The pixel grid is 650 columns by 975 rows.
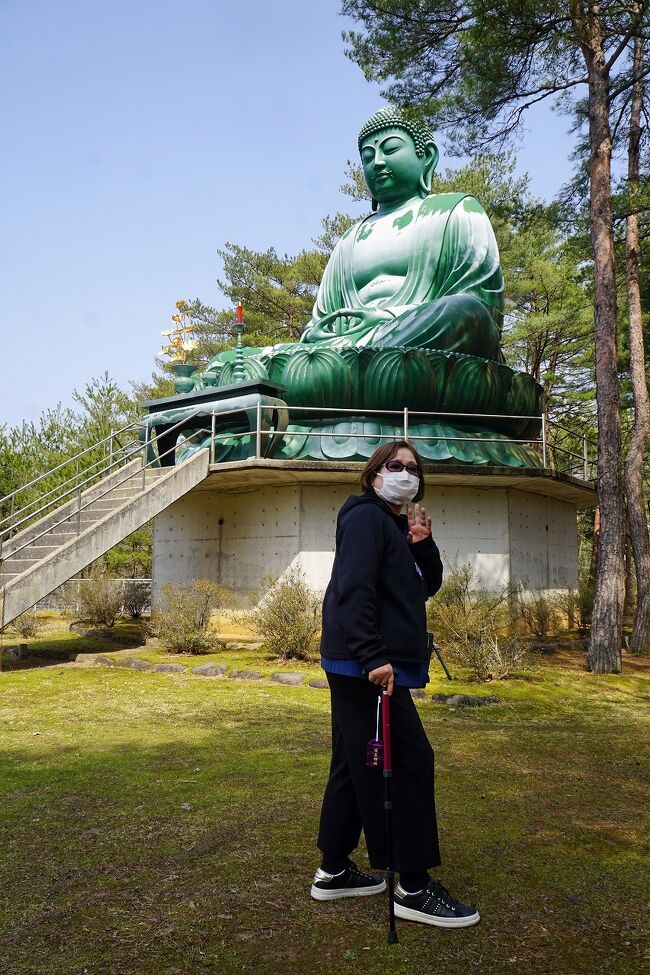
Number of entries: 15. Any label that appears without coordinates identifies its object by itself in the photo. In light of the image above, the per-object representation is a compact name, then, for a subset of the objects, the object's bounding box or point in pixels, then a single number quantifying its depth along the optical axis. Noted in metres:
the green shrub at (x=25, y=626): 12.68
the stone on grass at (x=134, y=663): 9.46
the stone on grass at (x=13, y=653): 9.94
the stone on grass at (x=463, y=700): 7.29
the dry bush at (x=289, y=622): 9.79
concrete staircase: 9.08
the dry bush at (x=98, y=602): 14.09
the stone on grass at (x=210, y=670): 8.95
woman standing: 2.93
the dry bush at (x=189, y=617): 10.51
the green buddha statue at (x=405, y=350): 12.03
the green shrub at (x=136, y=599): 16.77
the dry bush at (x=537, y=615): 11.97
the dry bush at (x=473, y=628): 8.56
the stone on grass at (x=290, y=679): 8.44
